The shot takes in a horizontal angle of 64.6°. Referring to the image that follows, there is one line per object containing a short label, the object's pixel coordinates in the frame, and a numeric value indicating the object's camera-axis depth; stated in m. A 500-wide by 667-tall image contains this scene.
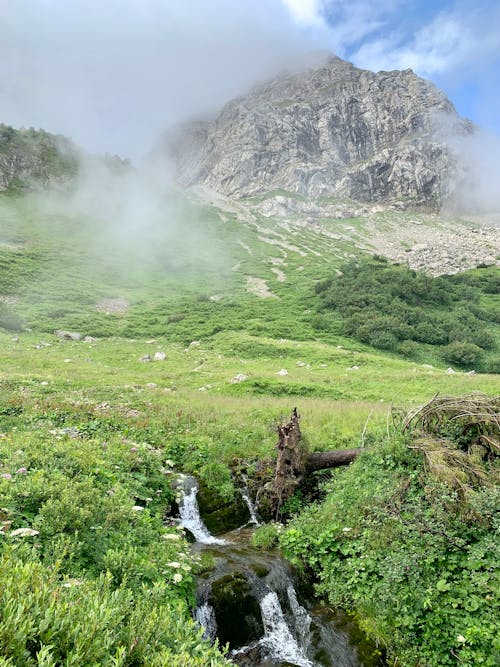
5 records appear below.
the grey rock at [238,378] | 25.62
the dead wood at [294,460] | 12.41
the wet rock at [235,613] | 8.09
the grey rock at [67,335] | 41.10
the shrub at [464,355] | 41.66
